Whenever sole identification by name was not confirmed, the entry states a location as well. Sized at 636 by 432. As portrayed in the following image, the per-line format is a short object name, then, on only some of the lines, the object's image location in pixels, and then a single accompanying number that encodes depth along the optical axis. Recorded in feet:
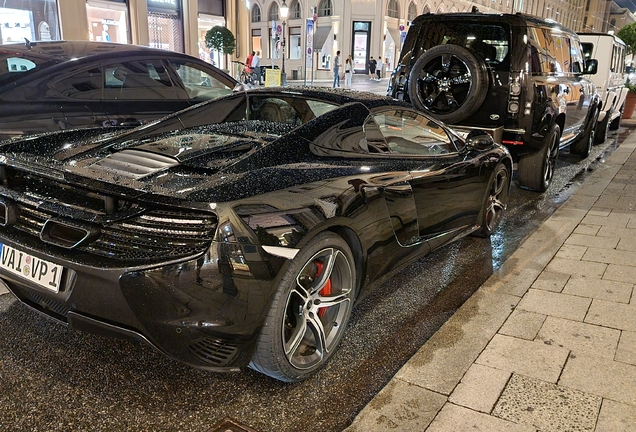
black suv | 19.98
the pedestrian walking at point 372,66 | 130.11
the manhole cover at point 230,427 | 7.36
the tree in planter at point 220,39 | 82.38
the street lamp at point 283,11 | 85.31
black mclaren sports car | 7.01
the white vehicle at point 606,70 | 36.81
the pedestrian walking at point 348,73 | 113.60
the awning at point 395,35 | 146.00
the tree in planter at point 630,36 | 76.69
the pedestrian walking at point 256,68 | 79.55
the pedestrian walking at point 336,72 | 108.31
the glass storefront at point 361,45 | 141.69
